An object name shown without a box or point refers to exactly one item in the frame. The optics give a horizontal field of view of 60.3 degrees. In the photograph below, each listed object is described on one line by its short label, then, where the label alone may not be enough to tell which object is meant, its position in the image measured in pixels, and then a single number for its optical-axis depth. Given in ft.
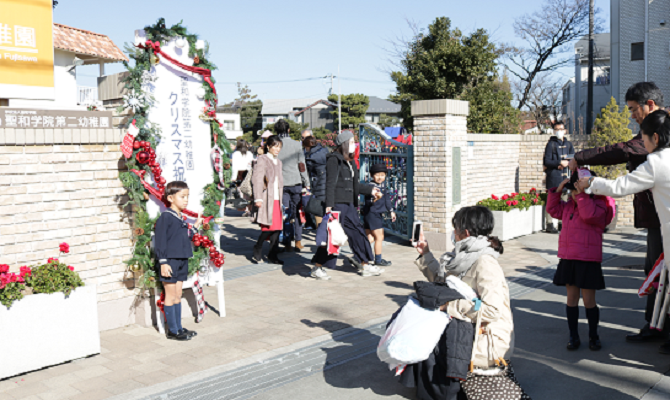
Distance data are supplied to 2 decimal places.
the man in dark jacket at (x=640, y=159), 16.26
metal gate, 34.27
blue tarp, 67.89
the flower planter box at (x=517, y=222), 35.04
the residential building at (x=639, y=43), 93.15
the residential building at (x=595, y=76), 128.36
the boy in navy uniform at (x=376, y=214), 28.09
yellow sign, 19.31
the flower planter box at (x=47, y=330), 15.12
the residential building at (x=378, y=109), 220.43
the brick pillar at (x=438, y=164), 32.19
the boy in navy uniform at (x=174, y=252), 17.72
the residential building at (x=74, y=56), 87.30
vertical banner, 18.65
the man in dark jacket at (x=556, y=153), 34.99
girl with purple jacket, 15.80
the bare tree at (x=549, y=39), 97.14
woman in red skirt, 27.66
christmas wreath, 18.01
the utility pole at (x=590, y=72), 78.51
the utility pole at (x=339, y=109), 174.25
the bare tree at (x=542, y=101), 104.63
